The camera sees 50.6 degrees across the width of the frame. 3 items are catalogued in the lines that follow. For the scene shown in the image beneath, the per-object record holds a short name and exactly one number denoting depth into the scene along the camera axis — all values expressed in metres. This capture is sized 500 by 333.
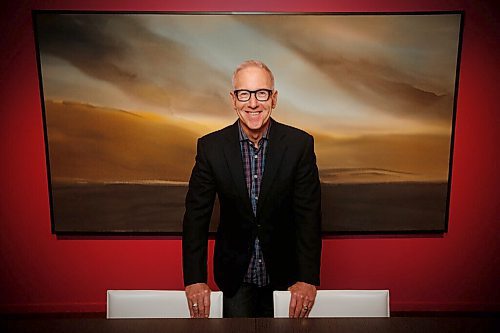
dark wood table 1.58
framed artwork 2.76
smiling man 2.07
